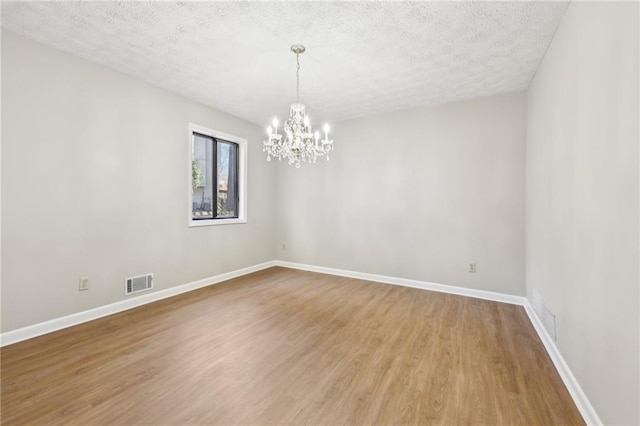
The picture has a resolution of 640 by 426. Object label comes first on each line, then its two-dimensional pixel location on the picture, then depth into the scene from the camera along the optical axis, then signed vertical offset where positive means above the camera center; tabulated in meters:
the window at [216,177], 4.29 +0.60
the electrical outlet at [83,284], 2.93 -0.78
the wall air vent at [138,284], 3.33 -0.90
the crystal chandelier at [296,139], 2.97 +0.81
